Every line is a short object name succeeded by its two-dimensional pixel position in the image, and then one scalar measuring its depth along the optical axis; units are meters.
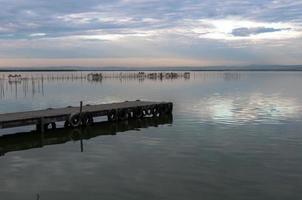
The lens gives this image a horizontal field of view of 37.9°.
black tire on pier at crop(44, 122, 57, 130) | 26.89
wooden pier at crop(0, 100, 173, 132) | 24.91
